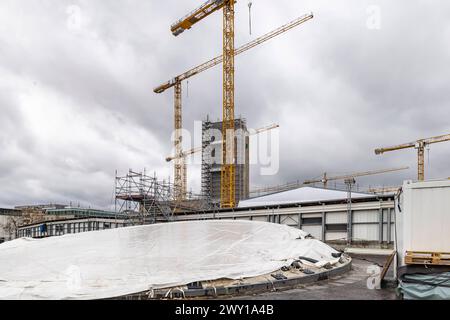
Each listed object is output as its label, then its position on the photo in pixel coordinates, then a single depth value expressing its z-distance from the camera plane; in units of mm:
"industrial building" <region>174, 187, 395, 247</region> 29391
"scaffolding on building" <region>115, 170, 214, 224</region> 47781
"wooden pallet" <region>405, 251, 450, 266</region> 9438
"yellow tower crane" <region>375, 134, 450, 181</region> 87588
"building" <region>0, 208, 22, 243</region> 96688
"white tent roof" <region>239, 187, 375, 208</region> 51906
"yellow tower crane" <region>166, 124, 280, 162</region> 118100
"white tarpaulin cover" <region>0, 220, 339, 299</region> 10258
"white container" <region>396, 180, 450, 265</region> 9758
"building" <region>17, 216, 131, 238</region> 52812
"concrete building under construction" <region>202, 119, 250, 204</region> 106125
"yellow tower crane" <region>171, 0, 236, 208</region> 64000
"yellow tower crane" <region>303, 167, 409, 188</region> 126312
